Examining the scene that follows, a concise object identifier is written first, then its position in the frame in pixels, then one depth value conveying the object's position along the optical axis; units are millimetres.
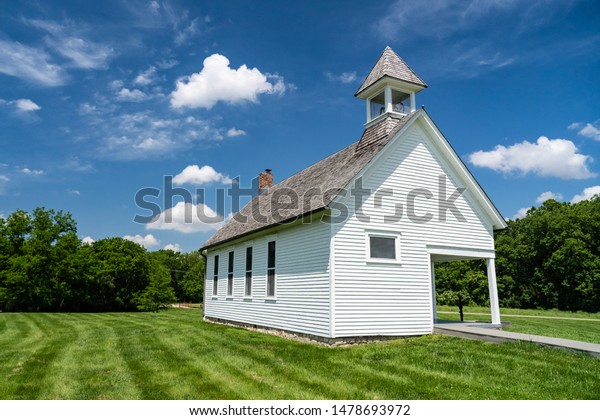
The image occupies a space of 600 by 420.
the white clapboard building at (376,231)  11969
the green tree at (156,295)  45125
